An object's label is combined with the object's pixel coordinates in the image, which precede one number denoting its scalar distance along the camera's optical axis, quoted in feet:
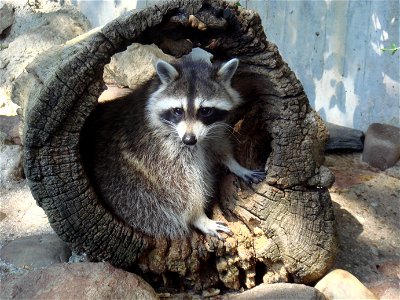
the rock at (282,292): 7.83
